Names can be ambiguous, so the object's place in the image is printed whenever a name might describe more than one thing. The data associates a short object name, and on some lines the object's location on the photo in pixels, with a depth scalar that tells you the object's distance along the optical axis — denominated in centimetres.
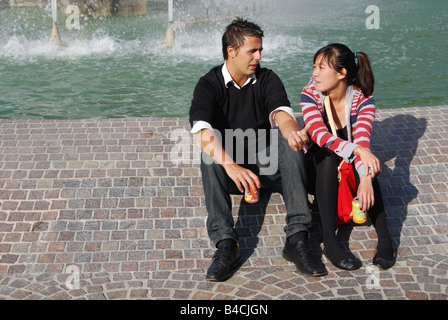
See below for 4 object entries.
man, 396
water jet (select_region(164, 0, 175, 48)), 1369
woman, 404
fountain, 934
